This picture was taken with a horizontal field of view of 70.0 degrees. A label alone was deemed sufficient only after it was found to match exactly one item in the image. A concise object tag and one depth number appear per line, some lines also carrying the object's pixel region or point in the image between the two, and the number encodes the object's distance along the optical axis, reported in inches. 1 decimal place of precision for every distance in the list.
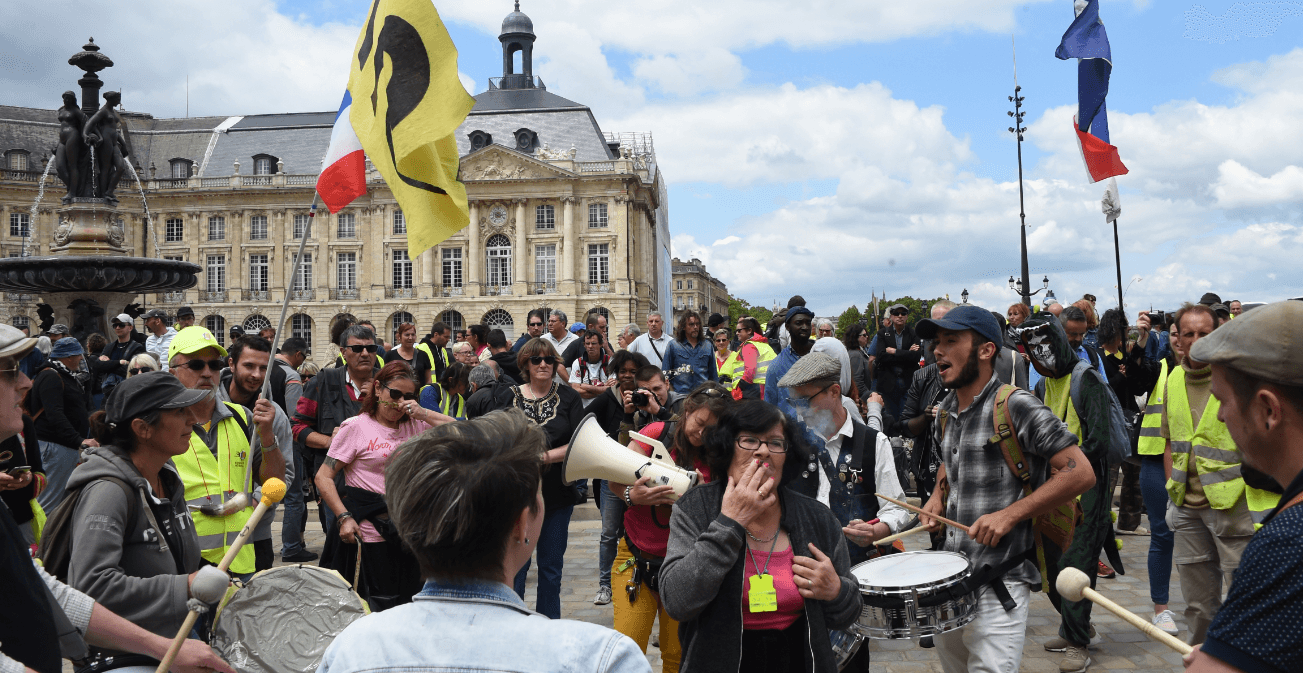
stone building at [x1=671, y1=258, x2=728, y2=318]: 4958.2
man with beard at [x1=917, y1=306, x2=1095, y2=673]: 139.6
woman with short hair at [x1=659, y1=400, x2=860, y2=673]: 111.5
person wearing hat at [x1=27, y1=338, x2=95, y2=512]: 252.7
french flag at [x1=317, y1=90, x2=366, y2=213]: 202.7
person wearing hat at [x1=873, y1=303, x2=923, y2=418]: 404.5
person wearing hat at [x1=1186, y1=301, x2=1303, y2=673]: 59.4
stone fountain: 506.3
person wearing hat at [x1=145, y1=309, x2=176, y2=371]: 454.9
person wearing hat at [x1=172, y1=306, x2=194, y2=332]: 485.7
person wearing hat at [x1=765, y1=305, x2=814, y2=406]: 298.2
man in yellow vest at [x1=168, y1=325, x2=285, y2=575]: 160.4
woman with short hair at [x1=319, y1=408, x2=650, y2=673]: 61.7
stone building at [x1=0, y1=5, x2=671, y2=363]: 2276.1
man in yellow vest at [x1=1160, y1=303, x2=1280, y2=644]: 185.0
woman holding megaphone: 165.0
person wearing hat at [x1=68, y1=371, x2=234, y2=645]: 104.8
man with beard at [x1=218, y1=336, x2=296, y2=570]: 191.5
